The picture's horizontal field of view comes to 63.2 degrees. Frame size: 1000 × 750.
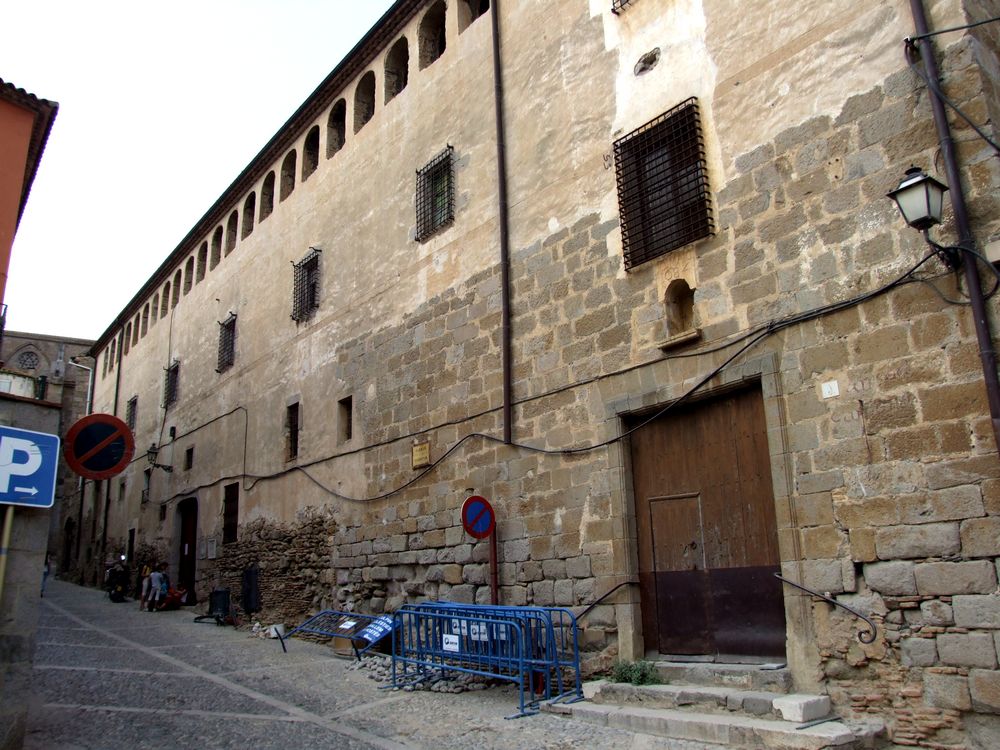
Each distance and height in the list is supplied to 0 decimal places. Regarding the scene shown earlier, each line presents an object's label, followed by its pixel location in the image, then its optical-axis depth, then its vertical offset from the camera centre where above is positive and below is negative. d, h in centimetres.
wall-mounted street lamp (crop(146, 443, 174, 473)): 2059 +311
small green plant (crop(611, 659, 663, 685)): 688 -91
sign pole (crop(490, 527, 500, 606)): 874 -11
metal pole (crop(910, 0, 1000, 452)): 523 +217
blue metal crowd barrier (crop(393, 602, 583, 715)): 709 -69
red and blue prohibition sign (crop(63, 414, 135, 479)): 596 +97
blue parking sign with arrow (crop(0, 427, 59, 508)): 567 +80
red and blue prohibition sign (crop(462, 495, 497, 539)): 824 +52
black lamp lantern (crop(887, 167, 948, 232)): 527 +226
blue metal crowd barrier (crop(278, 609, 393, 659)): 943 -69
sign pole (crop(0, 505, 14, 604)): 558 +30
